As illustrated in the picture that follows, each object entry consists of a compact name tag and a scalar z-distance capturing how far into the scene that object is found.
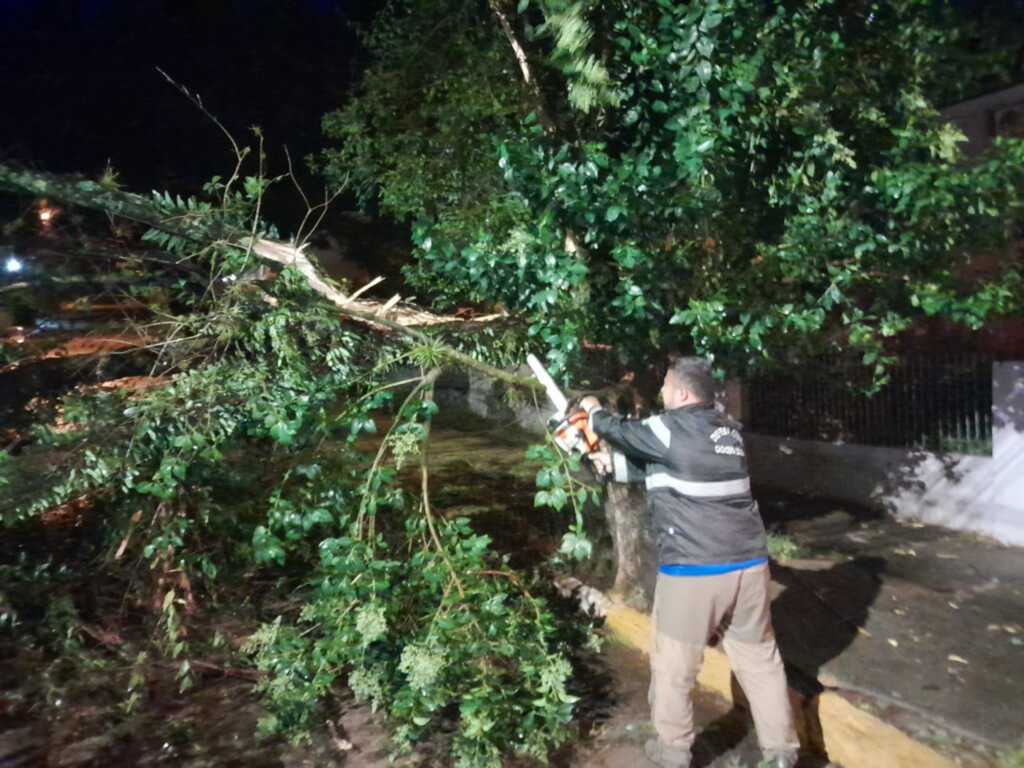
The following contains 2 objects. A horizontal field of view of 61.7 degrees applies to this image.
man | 3.61
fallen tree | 3.91
